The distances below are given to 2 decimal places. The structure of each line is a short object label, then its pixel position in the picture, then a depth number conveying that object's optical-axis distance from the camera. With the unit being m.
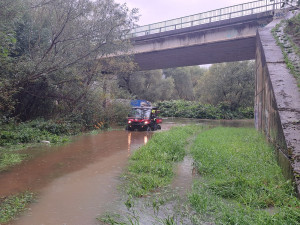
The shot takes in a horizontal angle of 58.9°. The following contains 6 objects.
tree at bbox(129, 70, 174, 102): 43.79
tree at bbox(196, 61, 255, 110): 36.31
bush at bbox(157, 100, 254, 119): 38.62
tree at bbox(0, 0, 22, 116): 9.62
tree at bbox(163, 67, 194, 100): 58.44
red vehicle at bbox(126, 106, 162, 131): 19.80
